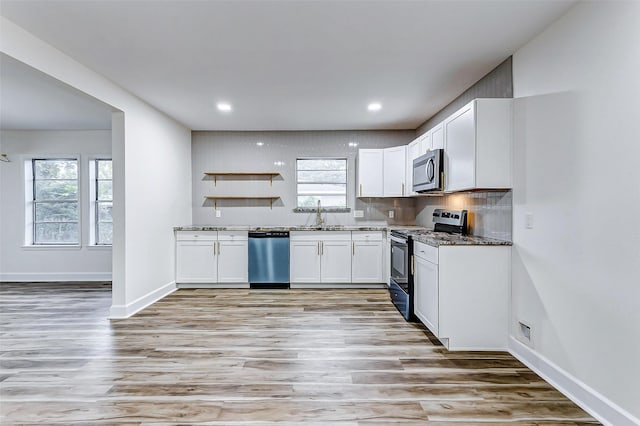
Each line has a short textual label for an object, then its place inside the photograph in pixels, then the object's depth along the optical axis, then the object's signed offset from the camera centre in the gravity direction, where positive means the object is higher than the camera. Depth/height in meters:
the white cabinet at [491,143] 2.59 +0.57
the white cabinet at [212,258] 4.69 -0.67
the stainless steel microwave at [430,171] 3.26 +0.45
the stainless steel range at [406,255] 3.31 -0.47
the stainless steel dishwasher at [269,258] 4.67 -0.66
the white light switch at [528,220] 2.38 -0.05
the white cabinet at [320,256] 4.67 -0.64
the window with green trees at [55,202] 5.32 +0.17
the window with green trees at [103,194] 5.32 +0.31
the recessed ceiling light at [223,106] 3.85 +1.31
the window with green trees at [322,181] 5.26 +0.52
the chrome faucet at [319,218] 5.12 -0.08
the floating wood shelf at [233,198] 5.16 +0.24
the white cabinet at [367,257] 4.66 -0.64
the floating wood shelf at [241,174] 5.19 +0.63
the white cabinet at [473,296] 2.62 -0.69
